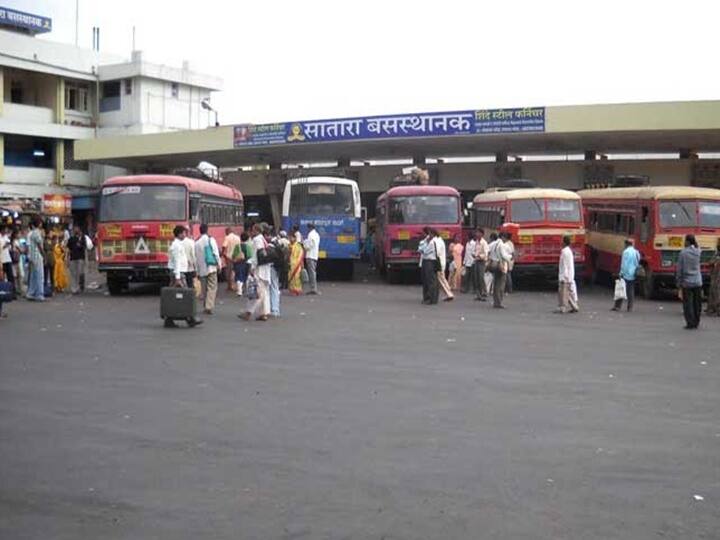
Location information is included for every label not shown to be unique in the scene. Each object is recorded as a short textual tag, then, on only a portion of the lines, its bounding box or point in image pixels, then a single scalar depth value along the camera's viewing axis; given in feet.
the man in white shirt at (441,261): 69.05
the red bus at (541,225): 82.79
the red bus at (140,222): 74.02
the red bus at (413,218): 89.99
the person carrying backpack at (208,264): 59.21
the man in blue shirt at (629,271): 64.49
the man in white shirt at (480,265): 74.02
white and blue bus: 93.45
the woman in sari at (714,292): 63.16
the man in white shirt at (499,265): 65.87
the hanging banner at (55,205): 137.69
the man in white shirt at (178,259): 56.09
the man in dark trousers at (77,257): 76.69
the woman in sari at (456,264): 82.79
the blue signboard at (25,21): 151.64
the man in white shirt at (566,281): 62.64
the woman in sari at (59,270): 80.38
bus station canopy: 107.86
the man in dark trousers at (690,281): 53.78
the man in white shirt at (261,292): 54.80
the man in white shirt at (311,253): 80.25
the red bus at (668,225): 73.77
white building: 145.48
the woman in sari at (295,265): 78.23
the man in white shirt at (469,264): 79.71
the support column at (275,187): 153.69
